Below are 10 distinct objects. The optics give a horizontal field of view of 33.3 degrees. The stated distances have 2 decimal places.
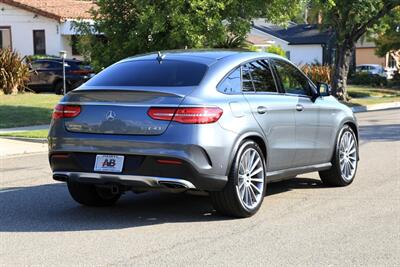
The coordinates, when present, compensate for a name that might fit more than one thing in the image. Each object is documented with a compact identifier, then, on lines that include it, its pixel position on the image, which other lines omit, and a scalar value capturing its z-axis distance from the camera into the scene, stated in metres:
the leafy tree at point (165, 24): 16.75
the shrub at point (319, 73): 34.00
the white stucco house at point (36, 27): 38.19
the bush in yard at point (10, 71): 24.81
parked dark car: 28.33
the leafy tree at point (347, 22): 26.56
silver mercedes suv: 6.42
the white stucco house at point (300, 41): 51.88
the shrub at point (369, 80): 42.50
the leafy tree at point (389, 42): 41.43
